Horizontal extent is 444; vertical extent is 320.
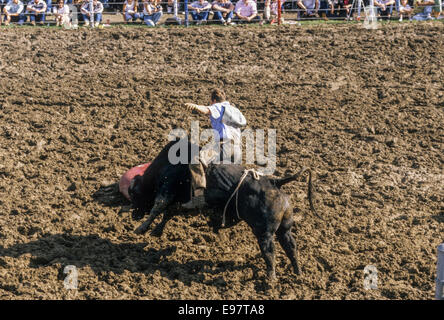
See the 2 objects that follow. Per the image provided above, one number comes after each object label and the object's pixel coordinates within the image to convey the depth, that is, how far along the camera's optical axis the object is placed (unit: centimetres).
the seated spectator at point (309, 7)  1694
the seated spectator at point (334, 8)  1694
